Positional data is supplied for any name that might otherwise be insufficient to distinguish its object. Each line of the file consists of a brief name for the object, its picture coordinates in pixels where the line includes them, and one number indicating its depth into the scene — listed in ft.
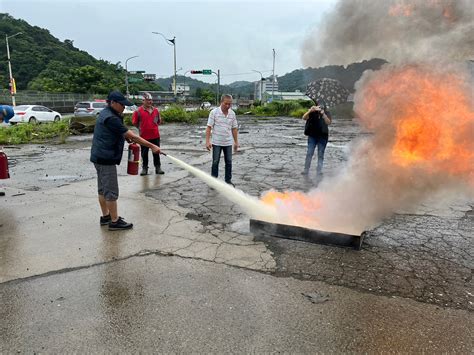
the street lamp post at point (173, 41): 131.03
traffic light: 145.07
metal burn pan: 13.51
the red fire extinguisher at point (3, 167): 19.16
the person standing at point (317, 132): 24.39
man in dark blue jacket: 14.70
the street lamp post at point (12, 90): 112.91
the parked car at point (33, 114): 81.76
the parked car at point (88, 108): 92.14
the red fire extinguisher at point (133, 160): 17.81
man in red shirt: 25.85
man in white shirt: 21.68
